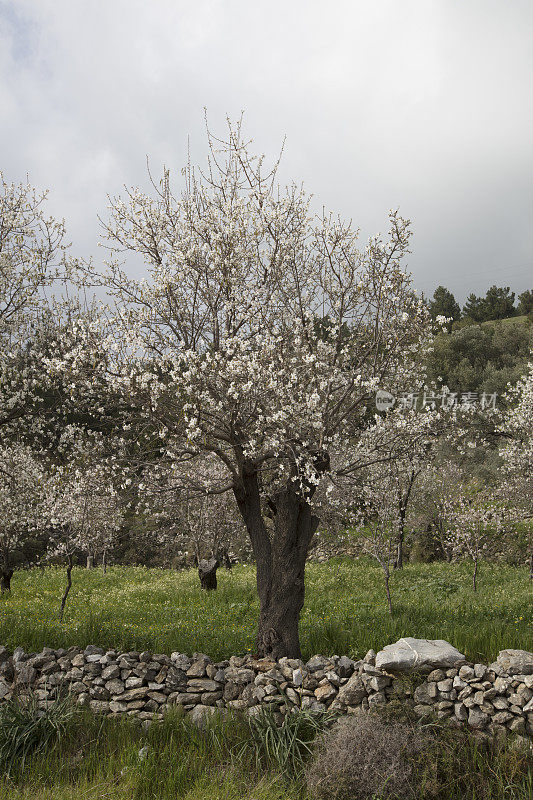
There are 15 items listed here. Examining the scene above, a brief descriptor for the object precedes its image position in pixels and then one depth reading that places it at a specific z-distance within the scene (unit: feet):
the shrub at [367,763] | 19.48
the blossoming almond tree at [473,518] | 55.88
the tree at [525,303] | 247.70
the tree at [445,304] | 233.35
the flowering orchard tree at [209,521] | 58.49
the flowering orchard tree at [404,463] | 30.83
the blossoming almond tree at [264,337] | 26.84
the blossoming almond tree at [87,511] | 36.15
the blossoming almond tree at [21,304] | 35.14
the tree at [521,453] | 62.13
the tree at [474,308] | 243.81
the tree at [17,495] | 59.77
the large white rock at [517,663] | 23.77
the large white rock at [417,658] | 24.52
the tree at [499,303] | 241.55
